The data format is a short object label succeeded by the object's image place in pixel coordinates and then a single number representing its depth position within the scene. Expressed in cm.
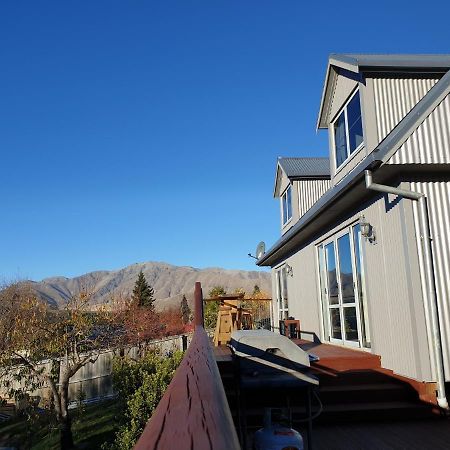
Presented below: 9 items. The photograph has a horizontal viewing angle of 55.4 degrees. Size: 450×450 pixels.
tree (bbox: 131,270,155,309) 3834
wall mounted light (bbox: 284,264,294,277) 1161
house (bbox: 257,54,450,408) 539
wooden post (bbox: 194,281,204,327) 420
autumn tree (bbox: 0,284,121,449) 1158
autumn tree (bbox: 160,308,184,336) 2988
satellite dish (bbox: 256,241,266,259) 1513
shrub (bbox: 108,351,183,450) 720
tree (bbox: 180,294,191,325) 4745
